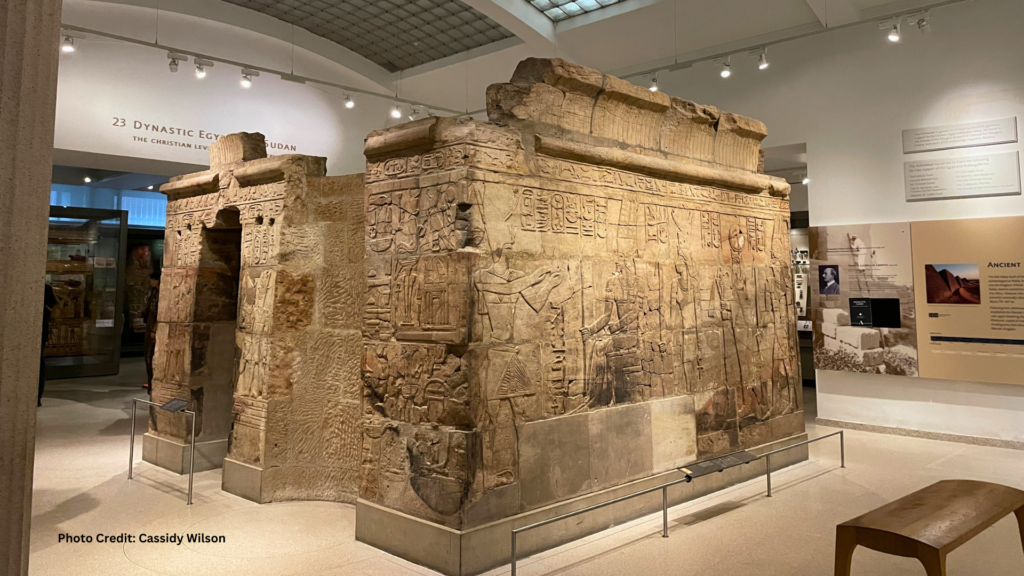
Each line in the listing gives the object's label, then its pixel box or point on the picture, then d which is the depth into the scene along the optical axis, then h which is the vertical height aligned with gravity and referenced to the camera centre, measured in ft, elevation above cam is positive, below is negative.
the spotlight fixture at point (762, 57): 24.52 +10.09
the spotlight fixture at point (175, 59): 25.90 +10.41
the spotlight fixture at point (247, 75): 27.68 +10.47
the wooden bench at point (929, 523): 9.25 -3.02
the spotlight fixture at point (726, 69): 25.52 +10.01
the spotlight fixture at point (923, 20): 21.91 +10.27
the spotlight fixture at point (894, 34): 22.16 +9.85
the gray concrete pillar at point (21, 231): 4.39 +0.61
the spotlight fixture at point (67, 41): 24.26 +10.40
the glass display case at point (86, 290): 38.40 +1.82
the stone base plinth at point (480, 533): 11.93 -4.21
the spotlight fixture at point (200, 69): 26.55 +10.25
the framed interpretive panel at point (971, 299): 21.98 +0.93
